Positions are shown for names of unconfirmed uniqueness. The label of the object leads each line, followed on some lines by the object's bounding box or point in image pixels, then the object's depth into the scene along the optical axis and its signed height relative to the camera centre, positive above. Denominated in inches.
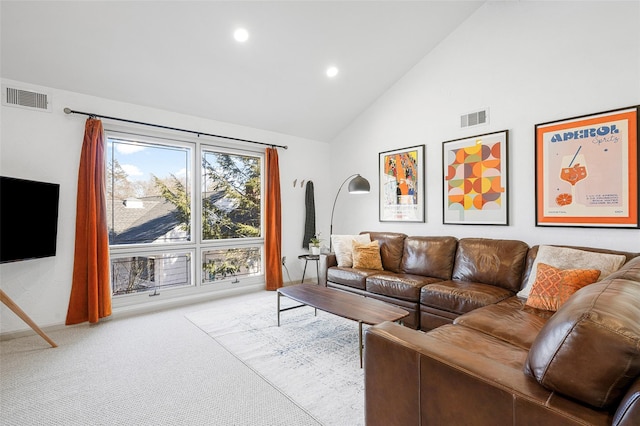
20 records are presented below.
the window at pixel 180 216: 144.7 -1.1
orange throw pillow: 85.7 -21.6
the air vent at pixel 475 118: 139.1 +44.0
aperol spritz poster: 102.7 +14.7
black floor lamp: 159.2 +13.9
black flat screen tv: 102.5 -1.4
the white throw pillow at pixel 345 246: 161.0 -18.2
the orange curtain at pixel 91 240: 126.7 -11.1
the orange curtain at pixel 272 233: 186.2 -12.4
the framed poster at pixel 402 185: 164.4 +15.6
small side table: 186.4 -27.7
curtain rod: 127.5 +43.4
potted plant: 191.7 -21.2
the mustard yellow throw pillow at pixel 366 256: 155.5 -22.9
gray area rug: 76.9 -47.6
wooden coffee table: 93.4 -32.2
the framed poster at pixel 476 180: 133.5 +14.7
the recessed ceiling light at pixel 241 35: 125.0 +74.8
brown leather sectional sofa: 33.0 -22.5
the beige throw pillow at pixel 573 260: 90.8 -15.8
